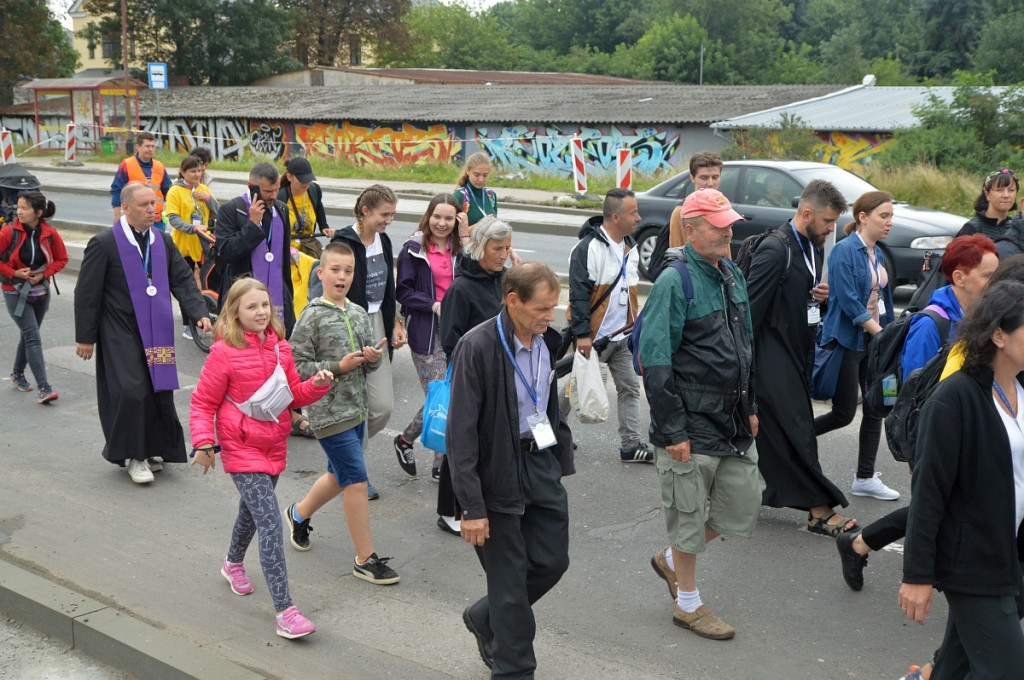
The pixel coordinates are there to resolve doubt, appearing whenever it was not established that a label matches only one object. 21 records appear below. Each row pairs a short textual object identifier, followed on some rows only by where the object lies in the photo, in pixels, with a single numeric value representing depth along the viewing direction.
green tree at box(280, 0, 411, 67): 68.62
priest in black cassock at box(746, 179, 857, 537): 5.61
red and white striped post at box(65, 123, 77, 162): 38.72
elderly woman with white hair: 5.49
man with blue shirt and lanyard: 3.86
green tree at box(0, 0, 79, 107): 57.78
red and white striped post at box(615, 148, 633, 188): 20.28
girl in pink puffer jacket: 4.66
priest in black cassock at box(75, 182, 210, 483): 6.52
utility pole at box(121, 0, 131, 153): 42.19
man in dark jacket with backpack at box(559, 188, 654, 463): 6.55
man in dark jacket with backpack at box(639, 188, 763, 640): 4.51
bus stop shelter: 42.94
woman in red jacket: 8.23
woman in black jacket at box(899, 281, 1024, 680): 3.19
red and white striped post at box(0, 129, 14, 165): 26.18
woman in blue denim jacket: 6.02
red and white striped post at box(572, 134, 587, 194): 23.72
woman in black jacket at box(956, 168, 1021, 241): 7.03
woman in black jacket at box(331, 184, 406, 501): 6.58
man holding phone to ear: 7.53
